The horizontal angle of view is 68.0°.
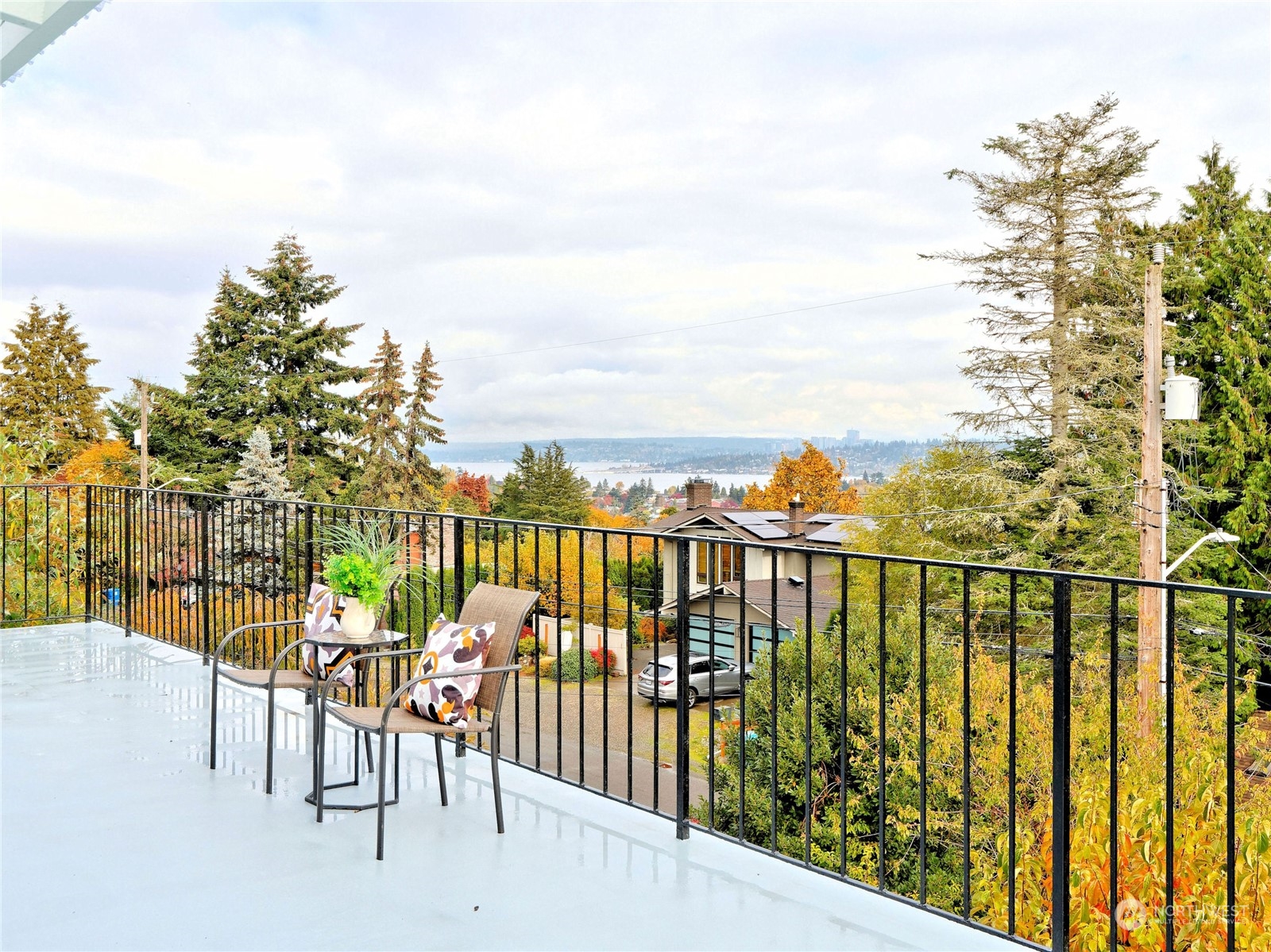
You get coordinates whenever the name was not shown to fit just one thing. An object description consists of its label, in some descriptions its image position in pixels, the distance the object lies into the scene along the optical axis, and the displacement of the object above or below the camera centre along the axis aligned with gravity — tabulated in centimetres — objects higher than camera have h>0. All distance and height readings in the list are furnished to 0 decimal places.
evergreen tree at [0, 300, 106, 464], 3128 +317
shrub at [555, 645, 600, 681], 2407 -505
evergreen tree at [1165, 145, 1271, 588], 2014 +246
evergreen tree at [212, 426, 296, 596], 2845 +5
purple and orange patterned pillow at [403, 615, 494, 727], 290 -62
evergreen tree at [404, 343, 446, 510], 3303 +134
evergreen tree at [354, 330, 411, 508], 3186 +94
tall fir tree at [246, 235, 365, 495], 3070 +365
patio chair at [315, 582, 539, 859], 280 -66
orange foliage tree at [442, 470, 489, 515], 4147 -63
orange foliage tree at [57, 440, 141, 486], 2620 +30
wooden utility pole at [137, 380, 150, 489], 2242 +195
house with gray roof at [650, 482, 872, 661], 2459 -204
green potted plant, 330 -36
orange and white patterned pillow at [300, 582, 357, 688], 346 -57
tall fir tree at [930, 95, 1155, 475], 2114 +455
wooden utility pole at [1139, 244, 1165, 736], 1121 -26
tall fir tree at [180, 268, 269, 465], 3005 +331
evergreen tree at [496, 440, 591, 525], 4119 -71
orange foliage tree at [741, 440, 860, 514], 3753 -58
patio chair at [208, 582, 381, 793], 329 -73
